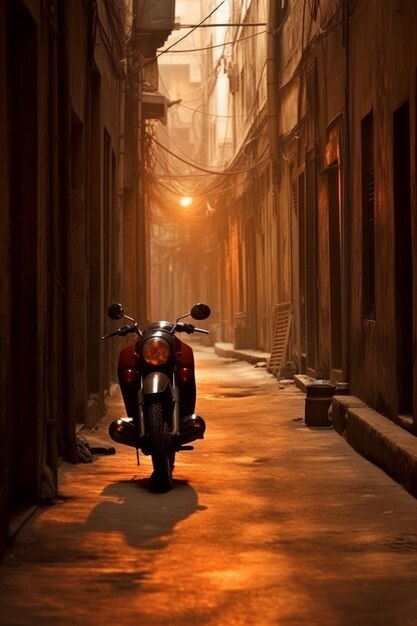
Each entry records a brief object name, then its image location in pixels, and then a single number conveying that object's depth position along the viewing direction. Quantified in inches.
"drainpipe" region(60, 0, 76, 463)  349.4
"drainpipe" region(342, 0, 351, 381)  526.3
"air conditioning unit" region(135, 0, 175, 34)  881.5
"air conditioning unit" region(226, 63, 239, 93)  1357.0
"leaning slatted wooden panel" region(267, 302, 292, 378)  811.4
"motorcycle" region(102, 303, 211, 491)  318.3
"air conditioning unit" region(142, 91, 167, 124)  1029.8
